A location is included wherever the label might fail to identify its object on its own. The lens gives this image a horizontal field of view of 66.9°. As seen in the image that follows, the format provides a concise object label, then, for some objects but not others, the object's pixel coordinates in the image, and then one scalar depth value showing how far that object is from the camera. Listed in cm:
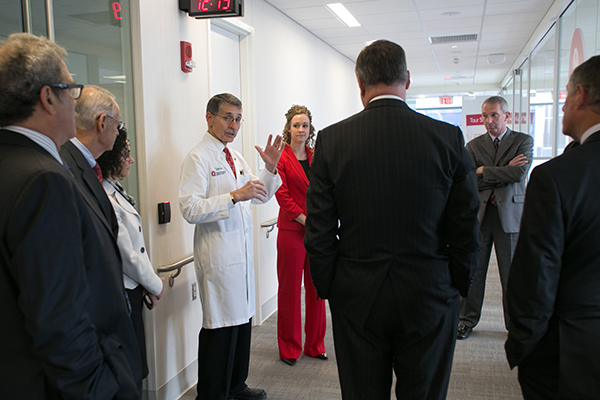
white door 363
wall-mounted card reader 272
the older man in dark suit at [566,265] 138
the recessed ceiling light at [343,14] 514
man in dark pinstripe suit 158
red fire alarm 295
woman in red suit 336
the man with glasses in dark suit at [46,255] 101
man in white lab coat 253
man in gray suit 345
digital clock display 283
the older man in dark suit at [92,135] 168
